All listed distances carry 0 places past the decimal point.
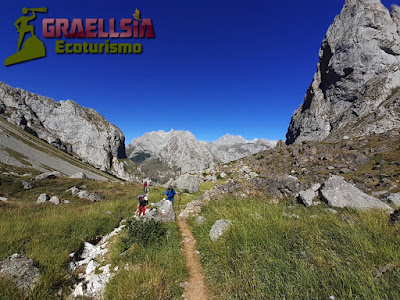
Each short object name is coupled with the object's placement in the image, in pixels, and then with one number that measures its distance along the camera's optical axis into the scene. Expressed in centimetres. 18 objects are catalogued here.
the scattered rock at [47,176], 3913
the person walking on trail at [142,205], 1595
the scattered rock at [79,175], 4934
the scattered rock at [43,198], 2399
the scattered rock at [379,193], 1960
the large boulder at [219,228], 915
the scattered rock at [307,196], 1307
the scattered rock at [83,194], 2900
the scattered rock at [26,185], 3206
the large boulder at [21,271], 575
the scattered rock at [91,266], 814
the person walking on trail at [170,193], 1670
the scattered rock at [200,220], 1254
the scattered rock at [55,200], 2396
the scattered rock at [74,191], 3083
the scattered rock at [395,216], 671
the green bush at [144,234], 966
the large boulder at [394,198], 1323
